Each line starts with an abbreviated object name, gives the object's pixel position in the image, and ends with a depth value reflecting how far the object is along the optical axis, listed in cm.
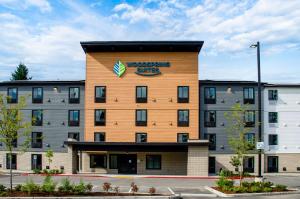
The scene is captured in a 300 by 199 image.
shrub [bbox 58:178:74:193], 1445
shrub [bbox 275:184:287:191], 1676
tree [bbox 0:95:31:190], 1543
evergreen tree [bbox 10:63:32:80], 6158
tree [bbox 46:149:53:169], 2895
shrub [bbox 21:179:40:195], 1430
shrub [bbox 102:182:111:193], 1436
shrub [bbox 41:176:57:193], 1430
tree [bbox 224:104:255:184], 1863
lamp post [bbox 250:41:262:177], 1819
